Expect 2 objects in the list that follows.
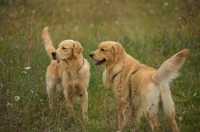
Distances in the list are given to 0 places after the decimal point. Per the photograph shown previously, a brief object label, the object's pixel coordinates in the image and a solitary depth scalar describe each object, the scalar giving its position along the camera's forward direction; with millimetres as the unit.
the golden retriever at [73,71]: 11133
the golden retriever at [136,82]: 8133
